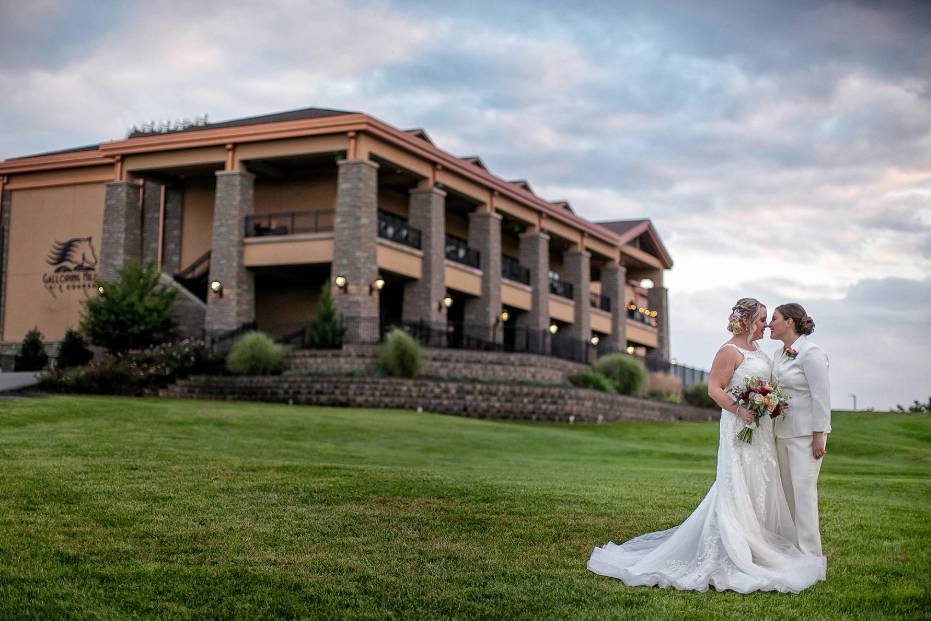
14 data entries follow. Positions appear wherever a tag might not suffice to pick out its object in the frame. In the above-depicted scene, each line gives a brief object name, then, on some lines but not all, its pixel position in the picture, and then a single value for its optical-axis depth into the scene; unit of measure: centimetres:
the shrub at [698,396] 4181
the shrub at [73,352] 3512
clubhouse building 3516
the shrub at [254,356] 3119
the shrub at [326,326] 3284
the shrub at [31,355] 3666
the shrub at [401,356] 3031
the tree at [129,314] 3416
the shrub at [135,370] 2829
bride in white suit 798
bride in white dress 775
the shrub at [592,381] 3516
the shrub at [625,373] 3716
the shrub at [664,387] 4041
